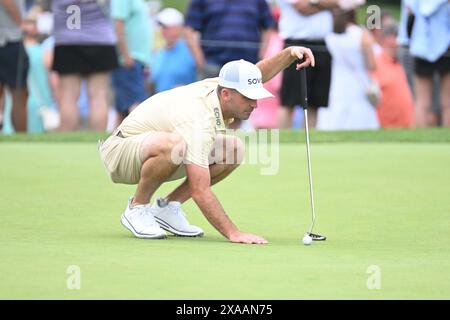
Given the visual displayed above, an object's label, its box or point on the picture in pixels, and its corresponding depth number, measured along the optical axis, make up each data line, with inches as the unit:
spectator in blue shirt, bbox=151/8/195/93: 753.0
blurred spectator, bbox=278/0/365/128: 667.4
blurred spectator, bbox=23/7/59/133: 756.6
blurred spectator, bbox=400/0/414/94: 726.5
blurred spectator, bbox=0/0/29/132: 701.3
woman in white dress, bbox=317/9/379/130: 720.3
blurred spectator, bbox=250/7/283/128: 746.8
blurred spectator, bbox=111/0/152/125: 689.6
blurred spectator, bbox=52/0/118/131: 663.8
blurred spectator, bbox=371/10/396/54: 773.9
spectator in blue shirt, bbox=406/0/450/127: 695.1
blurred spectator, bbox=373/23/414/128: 748.0
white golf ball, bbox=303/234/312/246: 343.0
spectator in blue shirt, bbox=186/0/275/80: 696.4
